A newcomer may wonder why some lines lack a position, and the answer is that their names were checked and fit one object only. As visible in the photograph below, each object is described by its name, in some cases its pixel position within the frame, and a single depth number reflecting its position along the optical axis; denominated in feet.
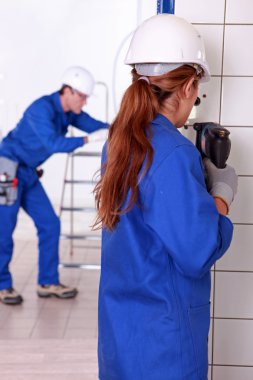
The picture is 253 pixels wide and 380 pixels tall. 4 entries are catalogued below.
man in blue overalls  14.43
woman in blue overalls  7.18
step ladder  17.17
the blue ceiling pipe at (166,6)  8.72
